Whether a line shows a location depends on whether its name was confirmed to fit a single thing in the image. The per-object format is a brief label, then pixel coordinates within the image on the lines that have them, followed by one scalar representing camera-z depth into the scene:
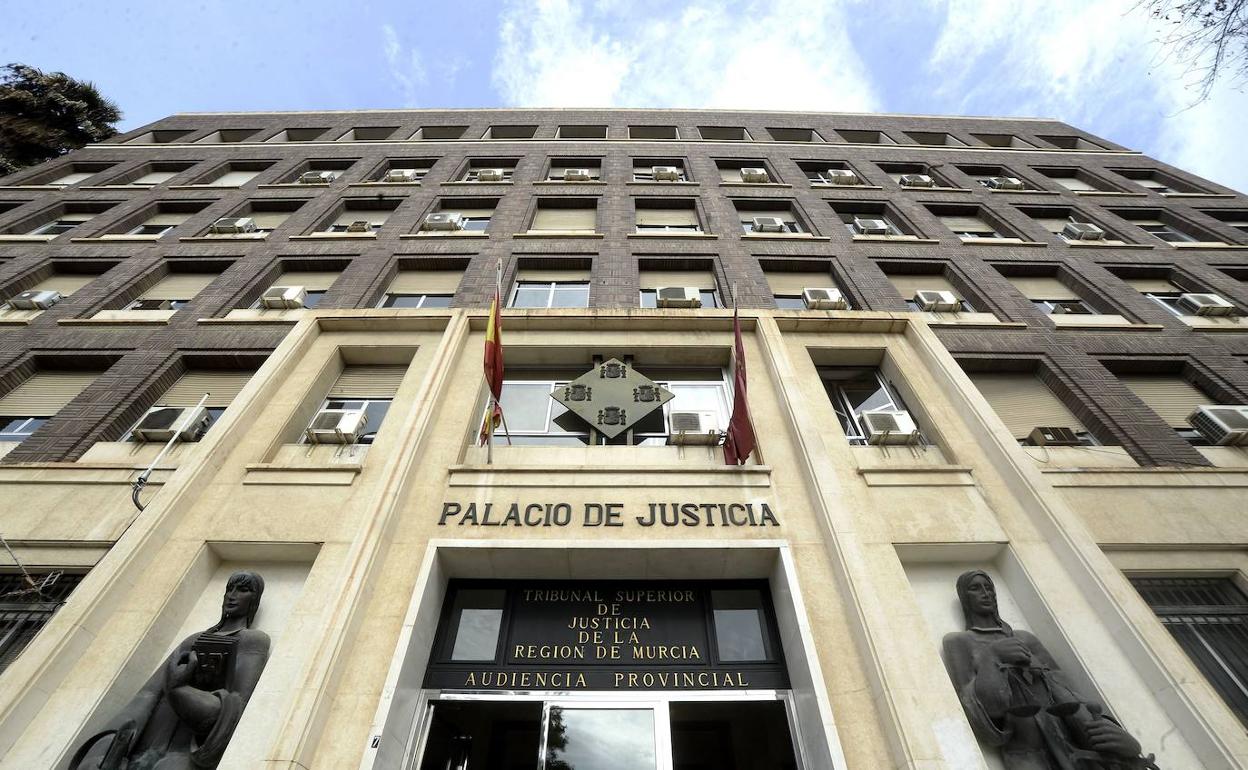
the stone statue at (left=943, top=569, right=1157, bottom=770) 5.06
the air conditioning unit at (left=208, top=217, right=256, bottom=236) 14.12
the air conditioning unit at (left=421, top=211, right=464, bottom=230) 13.84
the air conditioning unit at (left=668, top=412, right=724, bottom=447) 8.48
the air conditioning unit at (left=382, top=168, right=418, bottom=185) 16.84
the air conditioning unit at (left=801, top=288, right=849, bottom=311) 11.31
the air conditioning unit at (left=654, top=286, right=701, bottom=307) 11.31
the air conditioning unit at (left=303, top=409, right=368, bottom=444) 8.39
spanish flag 7.81
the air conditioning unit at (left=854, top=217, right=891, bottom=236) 14.82
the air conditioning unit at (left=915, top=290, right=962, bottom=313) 11.45
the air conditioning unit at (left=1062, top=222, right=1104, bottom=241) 14.23
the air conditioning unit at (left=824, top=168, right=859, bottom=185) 16.98
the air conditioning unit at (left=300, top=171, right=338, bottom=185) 16.88
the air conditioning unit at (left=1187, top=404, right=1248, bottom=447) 8.54
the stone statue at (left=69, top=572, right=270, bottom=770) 5.11
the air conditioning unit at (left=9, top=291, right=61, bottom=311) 11.38
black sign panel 6.34
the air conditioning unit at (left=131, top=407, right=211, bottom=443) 8.66
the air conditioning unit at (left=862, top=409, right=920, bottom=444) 8.54
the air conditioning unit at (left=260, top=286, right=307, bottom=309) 11.30
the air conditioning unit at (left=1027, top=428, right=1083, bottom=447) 8.81
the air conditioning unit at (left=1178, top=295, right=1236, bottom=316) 11.37
